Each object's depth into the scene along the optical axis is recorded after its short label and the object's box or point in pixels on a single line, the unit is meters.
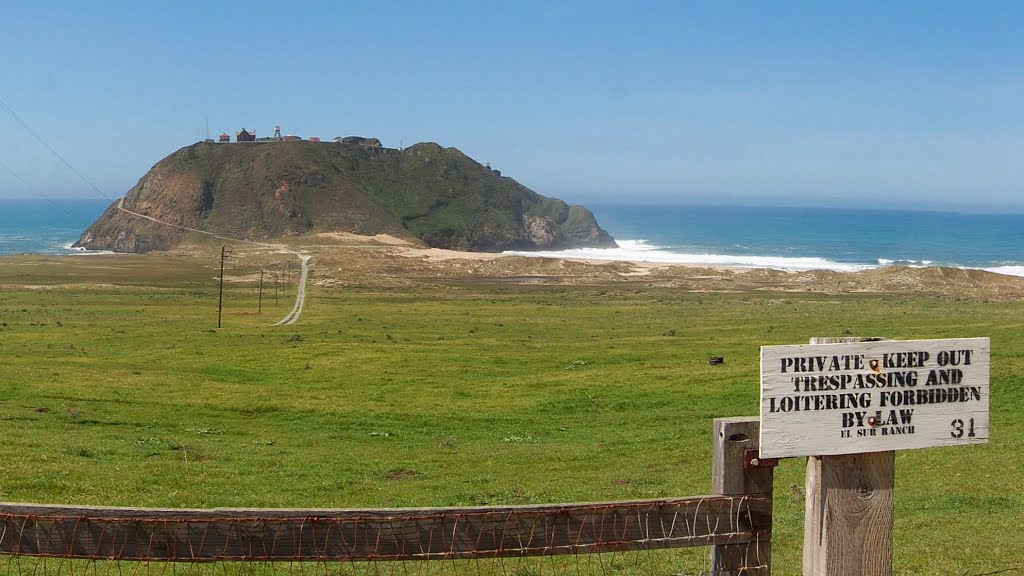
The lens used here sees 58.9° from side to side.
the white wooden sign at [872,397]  5.24
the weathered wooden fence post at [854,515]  5.42
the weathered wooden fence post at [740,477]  5.51
